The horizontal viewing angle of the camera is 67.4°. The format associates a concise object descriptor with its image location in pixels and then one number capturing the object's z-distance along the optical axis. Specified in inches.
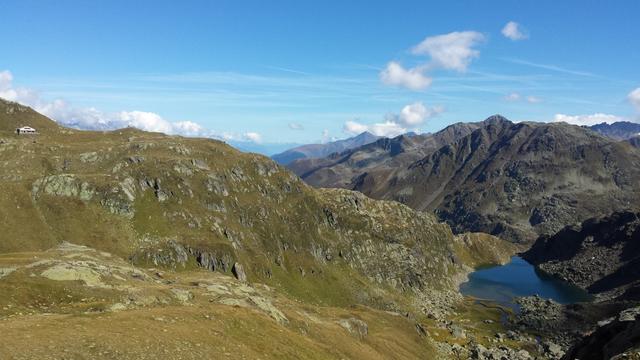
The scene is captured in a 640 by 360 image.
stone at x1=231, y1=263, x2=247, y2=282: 6825.8
